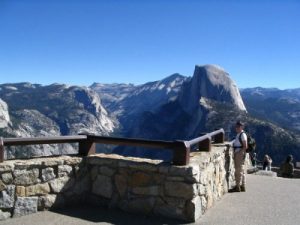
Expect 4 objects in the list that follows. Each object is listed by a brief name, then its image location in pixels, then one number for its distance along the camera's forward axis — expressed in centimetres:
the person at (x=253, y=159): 1832
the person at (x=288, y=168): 1507
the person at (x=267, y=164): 1805
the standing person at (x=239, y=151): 794
